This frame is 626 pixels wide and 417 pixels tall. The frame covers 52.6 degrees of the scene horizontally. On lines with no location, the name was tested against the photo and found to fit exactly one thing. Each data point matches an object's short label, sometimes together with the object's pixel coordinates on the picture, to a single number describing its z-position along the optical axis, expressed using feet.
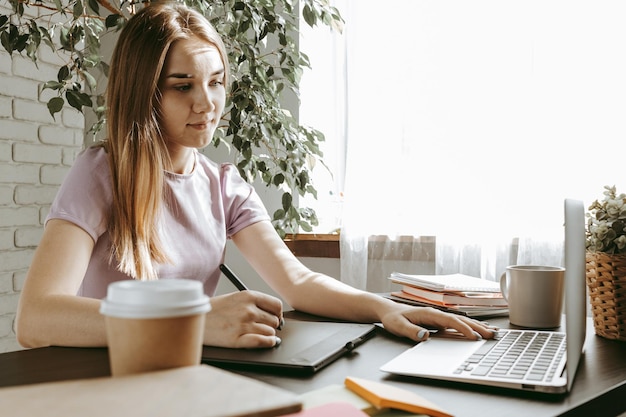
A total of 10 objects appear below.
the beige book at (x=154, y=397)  1.23
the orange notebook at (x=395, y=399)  1.97
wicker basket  3.34
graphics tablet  2.62
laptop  2.38
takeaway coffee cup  1.40
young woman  3.77
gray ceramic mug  3.71
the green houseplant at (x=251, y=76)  6.07
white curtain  6.81
